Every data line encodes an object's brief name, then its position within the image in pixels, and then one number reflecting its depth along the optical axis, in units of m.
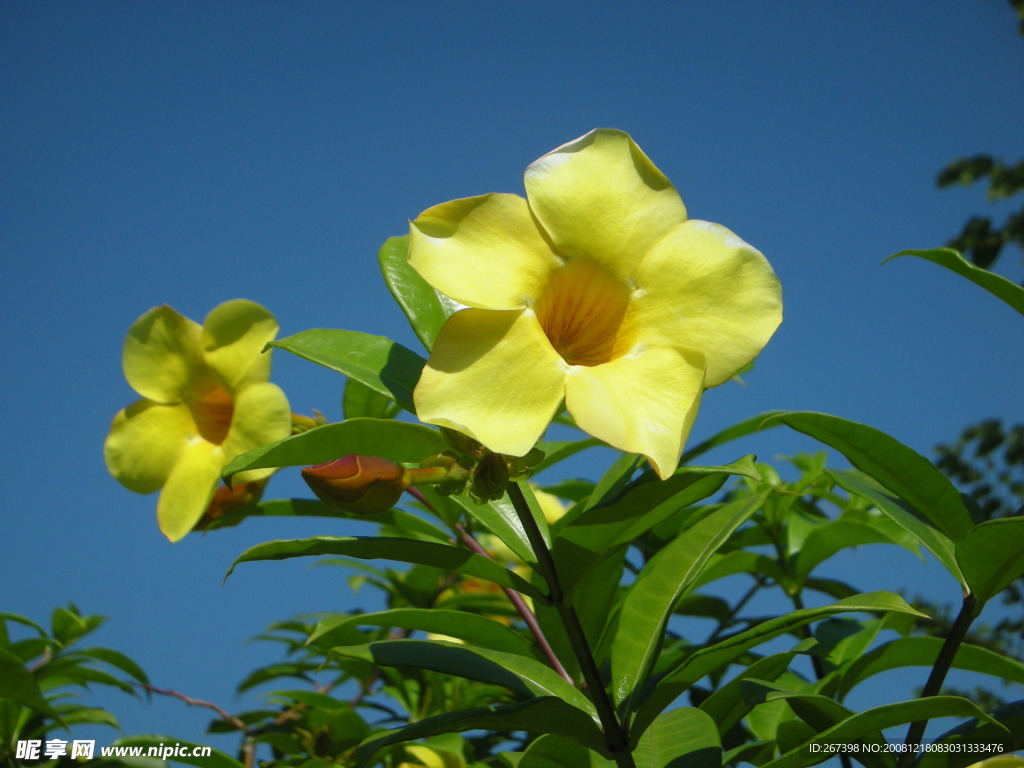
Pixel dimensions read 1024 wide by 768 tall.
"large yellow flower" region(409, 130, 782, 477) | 0.38
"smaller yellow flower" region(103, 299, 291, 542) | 0.46
